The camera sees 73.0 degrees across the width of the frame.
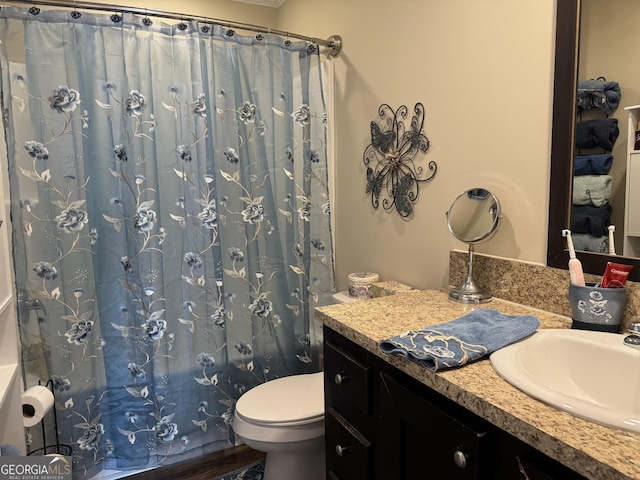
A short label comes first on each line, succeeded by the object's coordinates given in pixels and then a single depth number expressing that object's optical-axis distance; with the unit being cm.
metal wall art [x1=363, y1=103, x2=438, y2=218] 171
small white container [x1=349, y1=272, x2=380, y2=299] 191
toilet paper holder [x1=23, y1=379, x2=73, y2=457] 181
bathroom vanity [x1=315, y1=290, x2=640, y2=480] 65
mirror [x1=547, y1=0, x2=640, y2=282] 115
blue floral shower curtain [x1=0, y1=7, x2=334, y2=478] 169
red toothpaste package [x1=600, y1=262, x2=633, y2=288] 105
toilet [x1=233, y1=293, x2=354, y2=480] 162
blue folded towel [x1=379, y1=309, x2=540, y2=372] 90
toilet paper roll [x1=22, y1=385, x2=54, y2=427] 164
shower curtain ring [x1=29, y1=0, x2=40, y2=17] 161
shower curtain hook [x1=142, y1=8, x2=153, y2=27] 176
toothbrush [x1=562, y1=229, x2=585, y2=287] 109
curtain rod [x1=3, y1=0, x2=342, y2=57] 162
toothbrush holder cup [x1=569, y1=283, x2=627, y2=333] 103
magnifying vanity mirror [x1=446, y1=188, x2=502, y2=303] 136
